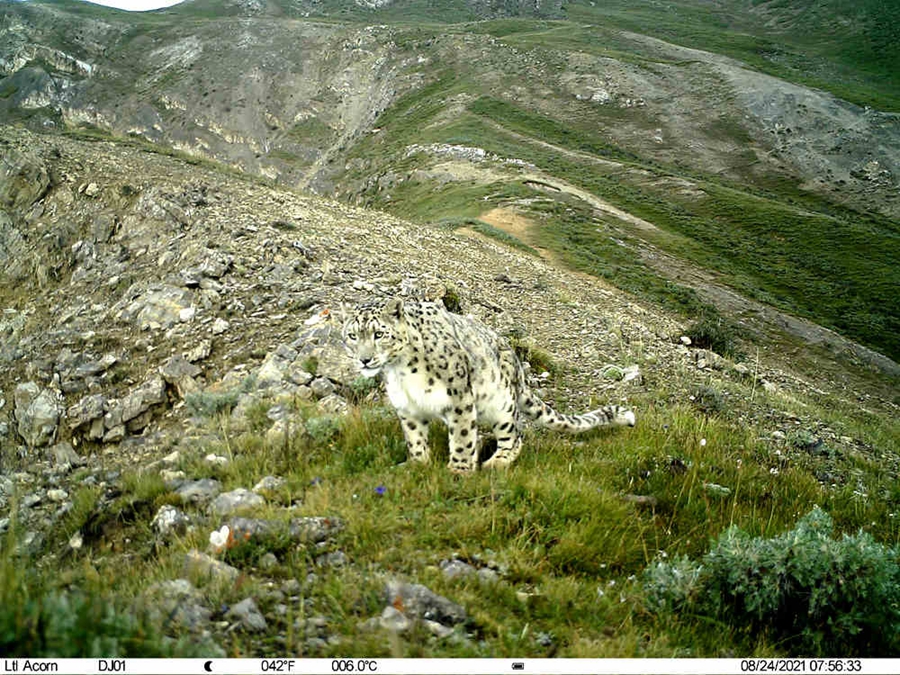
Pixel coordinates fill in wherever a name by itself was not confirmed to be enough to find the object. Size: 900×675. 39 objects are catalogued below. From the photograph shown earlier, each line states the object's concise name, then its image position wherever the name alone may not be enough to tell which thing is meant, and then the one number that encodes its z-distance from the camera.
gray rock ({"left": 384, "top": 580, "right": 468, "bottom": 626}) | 3.93
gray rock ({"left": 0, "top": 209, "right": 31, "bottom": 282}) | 20.72
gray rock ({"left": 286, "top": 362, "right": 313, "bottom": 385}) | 10.05
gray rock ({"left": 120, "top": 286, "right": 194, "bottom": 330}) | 13.38
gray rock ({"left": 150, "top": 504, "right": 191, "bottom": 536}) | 5.31
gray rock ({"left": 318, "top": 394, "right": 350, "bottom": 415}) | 8.95
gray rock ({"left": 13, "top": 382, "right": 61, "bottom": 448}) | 11.42
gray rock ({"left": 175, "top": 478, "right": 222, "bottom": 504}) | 5.89
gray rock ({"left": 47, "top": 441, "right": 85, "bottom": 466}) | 10.02
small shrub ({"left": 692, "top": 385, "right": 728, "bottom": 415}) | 10.80
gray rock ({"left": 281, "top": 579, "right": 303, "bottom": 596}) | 4.11
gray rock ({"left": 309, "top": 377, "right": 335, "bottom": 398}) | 9.80
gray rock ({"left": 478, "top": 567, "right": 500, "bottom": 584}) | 4.37
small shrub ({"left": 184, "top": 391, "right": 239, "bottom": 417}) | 9.25
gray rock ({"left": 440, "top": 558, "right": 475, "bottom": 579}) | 4.41
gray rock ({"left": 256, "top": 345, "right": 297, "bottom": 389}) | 10.14
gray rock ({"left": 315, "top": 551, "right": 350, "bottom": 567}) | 4.44
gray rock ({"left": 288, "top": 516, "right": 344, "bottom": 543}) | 4.76
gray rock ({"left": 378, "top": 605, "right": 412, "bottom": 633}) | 3.68
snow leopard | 6.05
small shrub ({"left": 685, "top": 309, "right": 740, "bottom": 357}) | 20.91
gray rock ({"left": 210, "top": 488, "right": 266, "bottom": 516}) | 5.29
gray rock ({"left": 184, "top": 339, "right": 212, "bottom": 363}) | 11.88
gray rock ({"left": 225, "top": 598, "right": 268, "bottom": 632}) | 3.69
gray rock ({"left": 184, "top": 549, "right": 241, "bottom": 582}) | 4.13
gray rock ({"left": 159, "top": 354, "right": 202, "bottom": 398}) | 11.22
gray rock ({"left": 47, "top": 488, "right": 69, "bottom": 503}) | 7.77
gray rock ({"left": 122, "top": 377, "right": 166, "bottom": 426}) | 11.12
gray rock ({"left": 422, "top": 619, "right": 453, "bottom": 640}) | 3.73
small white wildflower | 4.62
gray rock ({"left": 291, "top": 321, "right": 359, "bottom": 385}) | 10.34
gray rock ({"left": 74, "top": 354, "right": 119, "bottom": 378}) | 12.50
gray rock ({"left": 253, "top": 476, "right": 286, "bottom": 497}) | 5.68
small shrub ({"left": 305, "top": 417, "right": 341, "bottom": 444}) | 6.92
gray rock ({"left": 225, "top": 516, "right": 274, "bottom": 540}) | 4.74
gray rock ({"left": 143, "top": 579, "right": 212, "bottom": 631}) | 3.48
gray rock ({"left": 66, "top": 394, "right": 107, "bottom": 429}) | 11.29
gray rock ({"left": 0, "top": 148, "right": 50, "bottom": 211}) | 23.53
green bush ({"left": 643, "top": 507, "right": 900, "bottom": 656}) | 4.29
